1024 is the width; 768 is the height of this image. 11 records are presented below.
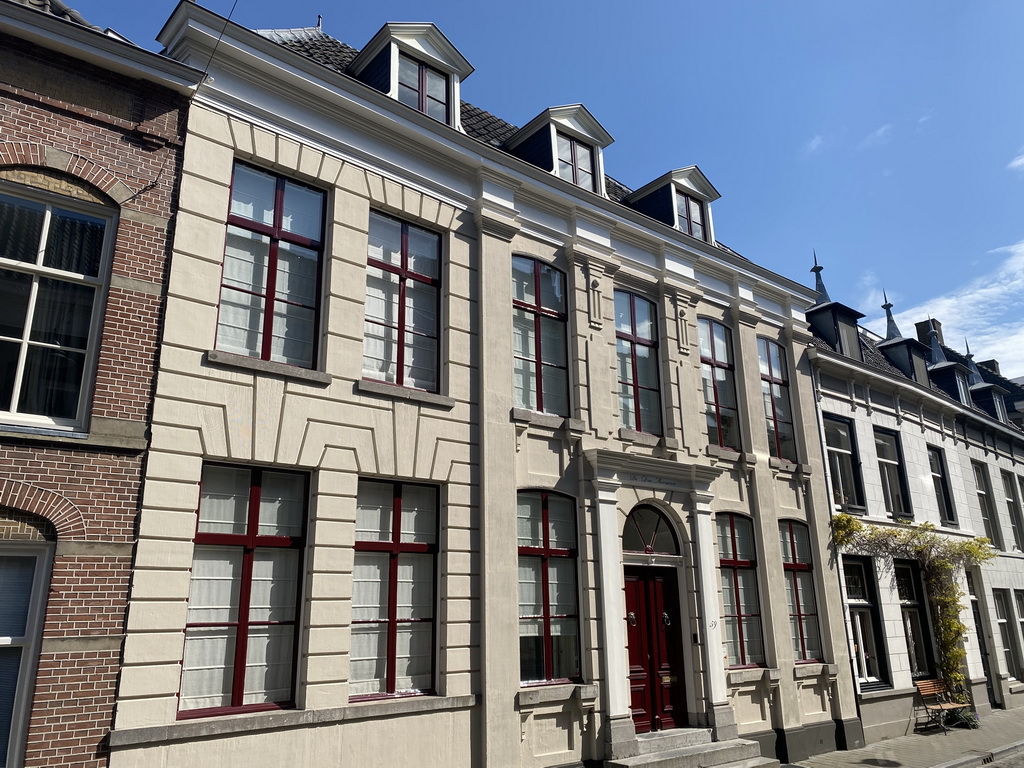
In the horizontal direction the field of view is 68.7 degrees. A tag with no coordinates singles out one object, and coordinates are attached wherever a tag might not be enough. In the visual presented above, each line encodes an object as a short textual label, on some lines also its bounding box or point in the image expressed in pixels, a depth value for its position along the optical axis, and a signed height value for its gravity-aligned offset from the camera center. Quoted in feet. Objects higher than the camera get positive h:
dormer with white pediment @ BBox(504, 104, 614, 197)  43.39 +26.92
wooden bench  52.01 -6.15
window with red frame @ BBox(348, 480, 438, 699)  29.45 +1.10
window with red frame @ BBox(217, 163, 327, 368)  29.32 +13.66
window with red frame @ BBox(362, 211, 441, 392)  33.01 +13.70
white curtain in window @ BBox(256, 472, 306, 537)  28.09 +4.30
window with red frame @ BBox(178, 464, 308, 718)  25.62 +0.99
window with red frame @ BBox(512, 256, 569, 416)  38.14 +14.07
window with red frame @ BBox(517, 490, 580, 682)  34.30 +1.28
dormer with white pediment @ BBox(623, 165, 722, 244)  49.78 +27.01
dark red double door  37.87 -1.66
